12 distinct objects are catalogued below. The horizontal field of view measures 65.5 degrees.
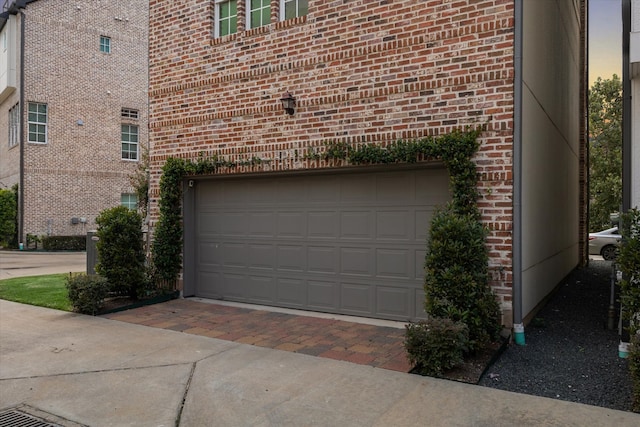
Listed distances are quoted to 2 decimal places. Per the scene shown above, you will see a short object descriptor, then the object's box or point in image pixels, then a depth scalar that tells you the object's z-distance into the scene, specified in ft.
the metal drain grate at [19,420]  12.64
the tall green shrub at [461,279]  17.13
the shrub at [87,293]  25.02
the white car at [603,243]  58.90
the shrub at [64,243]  71.56
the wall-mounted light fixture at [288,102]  24.28
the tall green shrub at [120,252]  26.81
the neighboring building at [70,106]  71.87
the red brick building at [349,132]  19.63
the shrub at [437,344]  15.58
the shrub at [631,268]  14.76
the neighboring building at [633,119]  16.53
